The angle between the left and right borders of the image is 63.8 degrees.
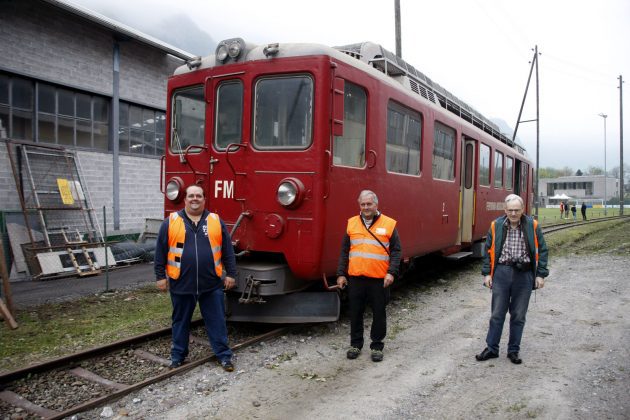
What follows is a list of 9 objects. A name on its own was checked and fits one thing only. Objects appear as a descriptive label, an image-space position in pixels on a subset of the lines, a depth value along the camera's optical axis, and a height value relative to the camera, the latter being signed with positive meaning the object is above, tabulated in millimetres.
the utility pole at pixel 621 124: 41969 +6904
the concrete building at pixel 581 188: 86562 +3372
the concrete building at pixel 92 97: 10188 +2456
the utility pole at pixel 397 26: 14180 +5079
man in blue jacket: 4645 -612
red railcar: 5309 +569
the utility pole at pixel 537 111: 23966 +5048
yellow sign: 10703 +258
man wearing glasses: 4910 -624
